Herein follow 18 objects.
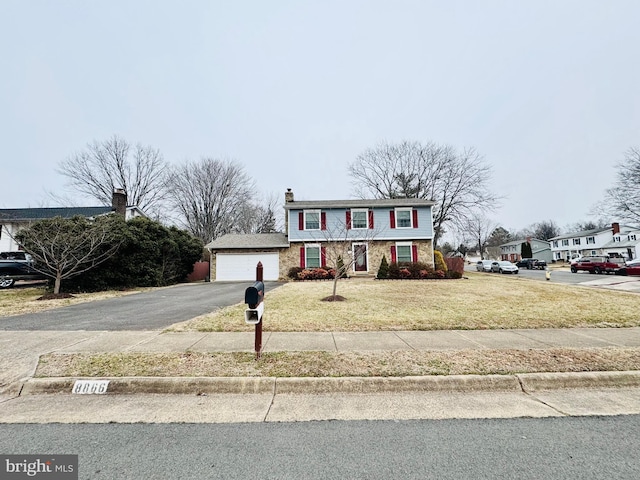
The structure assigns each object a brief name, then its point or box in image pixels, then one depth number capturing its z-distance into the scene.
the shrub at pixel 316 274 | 20.36
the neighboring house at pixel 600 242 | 43.03
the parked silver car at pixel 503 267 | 29.38
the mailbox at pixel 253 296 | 4.22
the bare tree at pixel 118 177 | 30.34
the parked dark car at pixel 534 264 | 37.66
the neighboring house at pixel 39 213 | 21.66
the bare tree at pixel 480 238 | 58.05
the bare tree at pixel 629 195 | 30.02
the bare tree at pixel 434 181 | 30.44
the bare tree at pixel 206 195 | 32.50
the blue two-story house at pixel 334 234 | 21.84
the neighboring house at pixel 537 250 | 61.00
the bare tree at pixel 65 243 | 12.02
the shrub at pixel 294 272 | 21.16
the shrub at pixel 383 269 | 19.67
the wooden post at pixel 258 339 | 4.50
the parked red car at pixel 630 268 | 22.34
